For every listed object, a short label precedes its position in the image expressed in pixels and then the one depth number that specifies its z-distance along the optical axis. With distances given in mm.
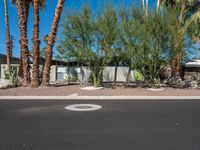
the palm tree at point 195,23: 21131
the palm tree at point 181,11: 19366
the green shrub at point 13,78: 20166
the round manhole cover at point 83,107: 10993
